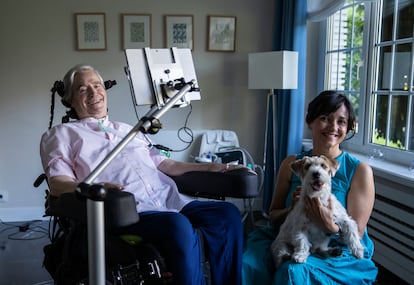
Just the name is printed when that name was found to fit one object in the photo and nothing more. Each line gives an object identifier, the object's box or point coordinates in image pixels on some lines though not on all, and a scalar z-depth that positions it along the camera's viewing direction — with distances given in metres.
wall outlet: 3.35
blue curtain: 2.92
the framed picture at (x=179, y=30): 3.27
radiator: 2.02
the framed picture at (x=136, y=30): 3.23
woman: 1.30
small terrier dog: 1.37
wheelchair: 1.07
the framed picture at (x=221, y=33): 3.33
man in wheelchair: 1.35
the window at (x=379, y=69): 2.34
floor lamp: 2.73
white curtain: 2.62
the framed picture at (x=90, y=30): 3.21
